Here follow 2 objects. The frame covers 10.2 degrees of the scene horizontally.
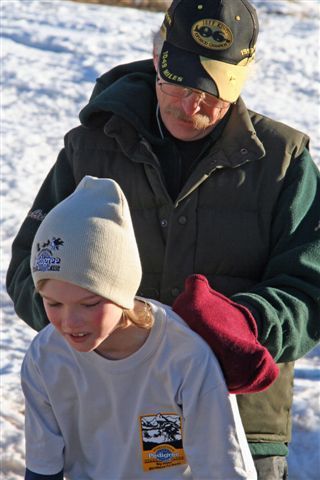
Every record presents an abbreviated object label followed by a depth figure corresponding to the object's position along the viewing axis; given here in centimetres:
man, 514
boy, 433
